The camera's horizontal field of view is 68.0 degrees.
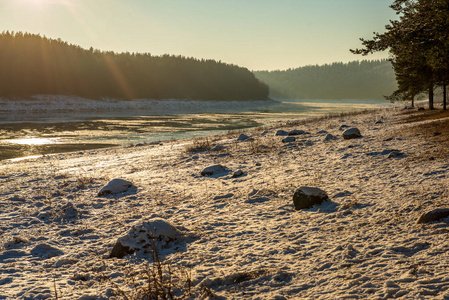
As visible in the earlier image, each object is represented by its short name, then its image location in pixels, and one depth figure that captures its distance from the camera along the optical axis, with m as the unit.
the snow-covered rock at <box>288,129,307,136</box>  18.78
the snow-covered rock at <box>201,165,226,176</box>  11.47
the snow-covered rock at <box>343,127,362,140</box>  14.82
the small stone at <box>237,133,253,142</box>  18.52
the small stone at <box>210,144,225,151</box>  16.08
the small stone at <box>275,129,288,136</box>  19.39
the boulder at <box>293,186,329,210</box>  7.20
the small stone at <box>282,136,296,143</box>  16.20
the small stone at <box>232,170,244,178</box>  10.80
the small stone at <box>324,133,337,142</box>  15.21
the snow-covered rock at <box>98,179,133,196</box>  9.95
